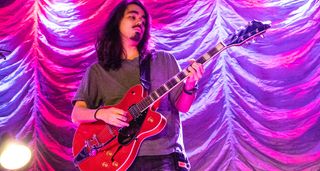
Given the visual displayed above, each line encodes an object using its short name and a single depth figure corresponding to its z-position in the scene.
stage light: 4.44
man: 2.59
